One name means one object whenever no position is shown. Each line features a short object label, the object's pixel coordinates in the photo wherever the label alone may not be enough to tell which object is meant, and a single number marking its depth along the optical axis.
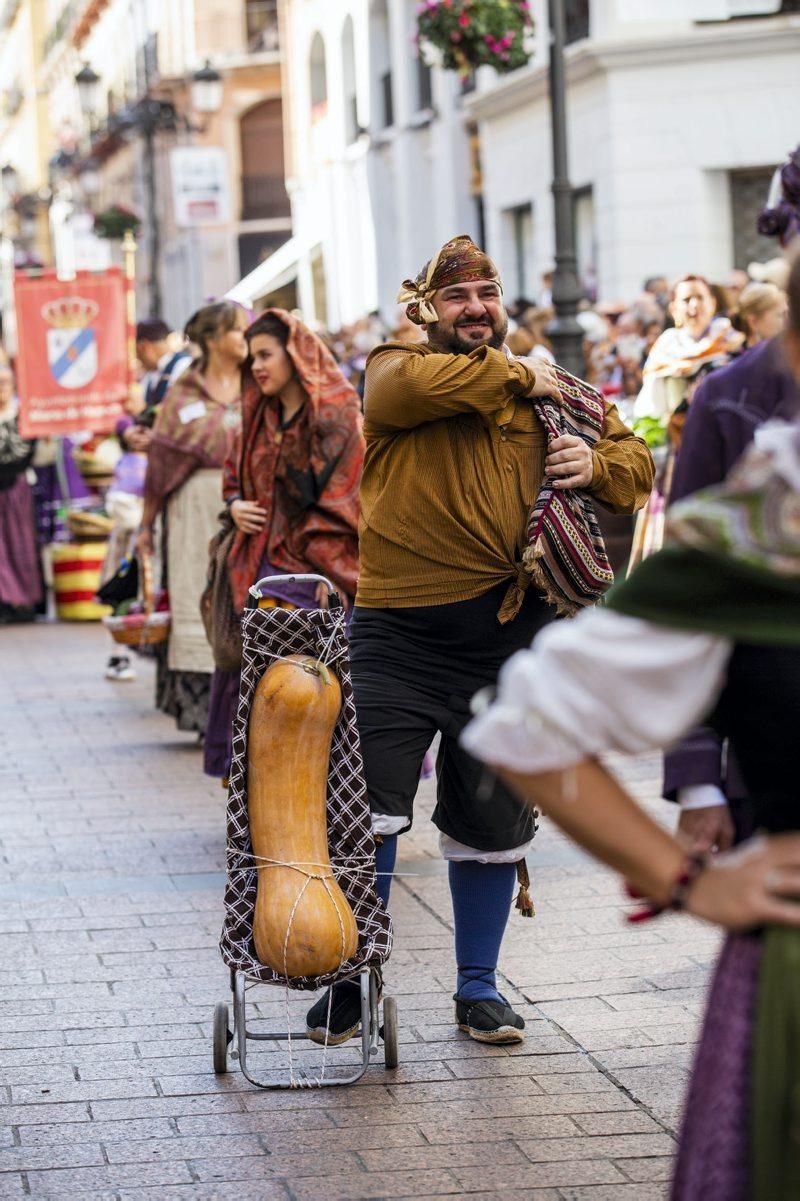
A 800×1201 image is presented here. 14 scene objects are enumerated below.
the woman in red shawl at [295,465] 7.34
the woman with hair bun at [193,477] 9.48
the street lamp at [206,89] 30.12
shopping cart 5.18
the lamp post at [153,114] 30.45
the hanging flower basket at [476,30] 19.48
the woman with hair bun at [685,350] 11.11
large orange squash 5.09
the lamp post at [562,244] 15.53
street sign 29.27
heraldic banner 18.91
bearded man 5.41
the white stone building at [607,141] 22.73
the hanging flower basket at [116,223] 35.94
